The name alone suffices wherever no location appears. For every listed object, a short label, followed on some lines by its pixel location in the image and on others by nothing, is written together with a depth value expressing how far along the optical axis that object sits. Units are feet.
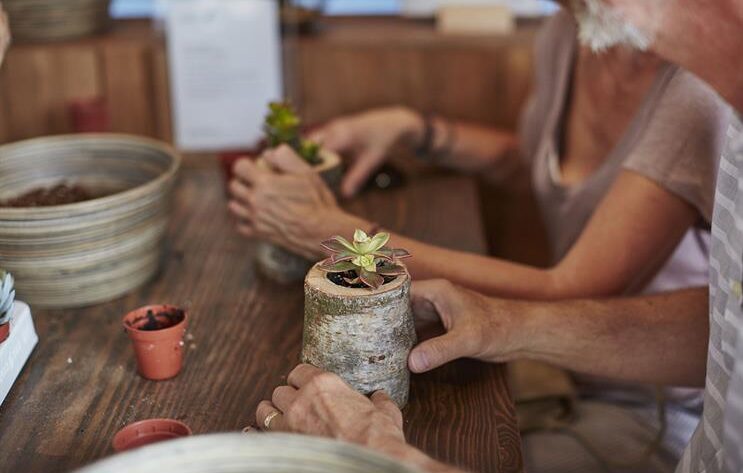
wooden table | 4.15
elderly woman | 5.24
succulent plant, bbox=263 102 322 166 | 5.74
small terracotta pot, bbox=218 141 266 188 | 6.76
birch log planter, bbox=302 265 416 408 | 3.97
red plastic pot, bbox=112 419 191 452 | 3.97
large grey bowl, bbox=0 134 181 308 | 5.04
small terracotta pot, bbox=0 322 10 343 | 4.46
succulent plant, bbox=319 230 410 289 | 4.04
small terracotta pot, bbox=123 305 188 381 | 4.52
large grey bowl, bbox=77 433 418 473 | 3.19
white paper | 7.78
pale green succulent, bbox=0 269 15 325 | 4.38
